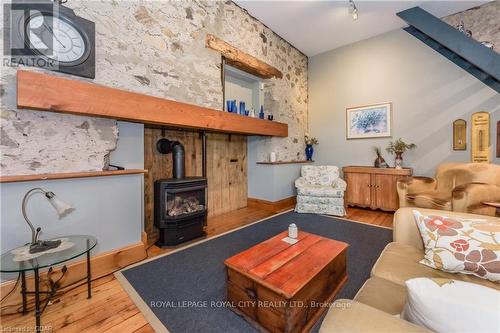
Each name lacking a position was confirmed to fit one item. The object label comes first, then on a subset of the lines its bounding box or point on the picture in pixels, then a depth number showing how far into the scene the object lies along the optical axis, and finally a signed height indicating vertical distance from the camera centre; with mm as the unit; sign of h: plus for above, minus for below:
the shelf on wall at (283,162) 4120 +46
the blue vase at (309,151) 5049 +308
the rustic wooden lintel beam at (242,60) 3096 +1733
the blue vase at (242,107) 3582 +951
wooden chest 1230 -738
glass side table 1306 -599
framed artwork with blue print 4250 +876
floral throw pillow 1072 -433
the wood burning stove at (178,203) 2549 -494
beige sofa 629 -585
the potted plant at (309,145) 5059 +451
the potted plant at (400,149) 3949 +276
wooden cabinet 3822 -411
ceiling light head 3283 +2443
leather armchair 2543 -334
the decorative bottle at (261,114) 4016 +937
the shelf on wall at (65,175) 1559 -85
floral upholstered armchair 3695 -469
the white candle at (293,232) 1859 -584
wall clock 1690 +1049
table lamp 1491 -508
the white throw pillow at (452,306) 541 -381
